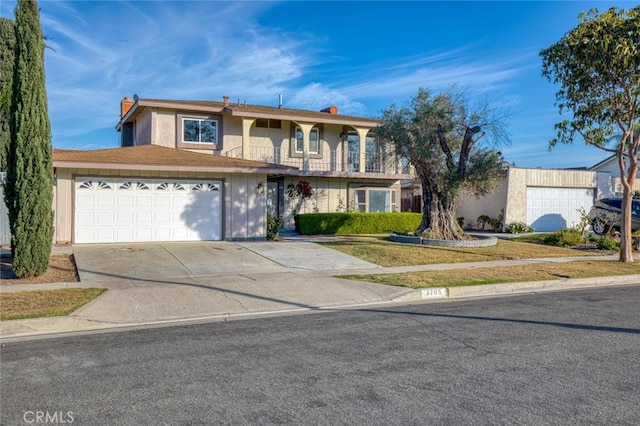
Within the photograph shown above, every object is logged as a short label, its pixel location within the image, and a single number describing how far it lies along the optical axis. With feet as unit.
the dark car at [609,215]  73.31
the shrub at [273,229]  64.28
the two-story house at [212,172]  56.65
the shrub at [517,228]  84.64
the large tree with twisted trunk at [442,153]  60.75
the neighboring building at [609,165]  123.75
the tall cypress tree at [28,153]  36.81
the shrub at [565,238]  66.95
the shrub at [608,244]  63.82
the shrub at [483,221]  90.64
